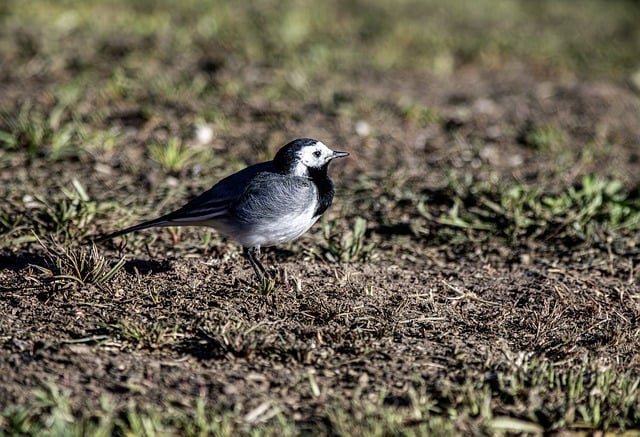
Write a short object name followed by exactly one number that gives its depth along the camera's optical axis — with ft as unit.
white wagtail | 32.19
